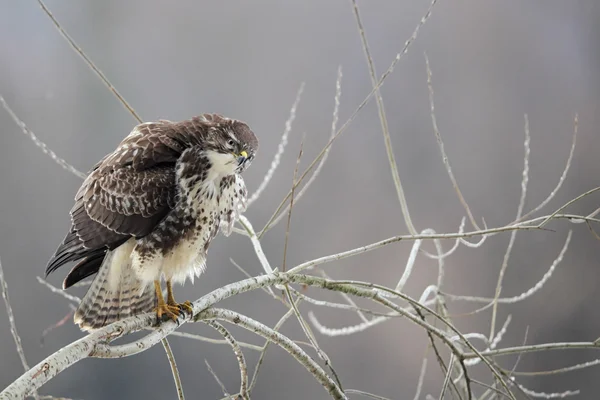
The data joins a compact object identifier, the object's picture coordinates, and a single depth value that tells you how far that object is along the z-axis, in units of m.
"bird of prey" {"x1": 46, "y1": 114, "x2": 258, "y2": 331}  16.13
